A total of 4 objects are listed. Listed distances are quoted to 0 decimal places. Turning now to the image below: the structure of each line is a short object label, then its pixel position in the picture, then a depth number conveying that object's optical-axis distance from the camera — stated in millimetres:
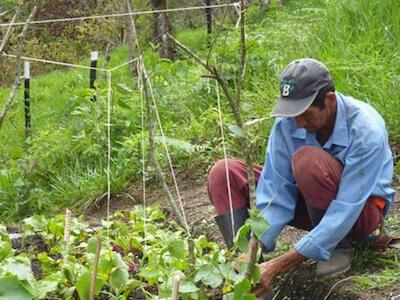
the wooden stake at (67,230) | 3317
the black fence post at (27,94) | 6517
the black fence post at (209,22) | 11112
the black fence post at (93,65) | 6699
